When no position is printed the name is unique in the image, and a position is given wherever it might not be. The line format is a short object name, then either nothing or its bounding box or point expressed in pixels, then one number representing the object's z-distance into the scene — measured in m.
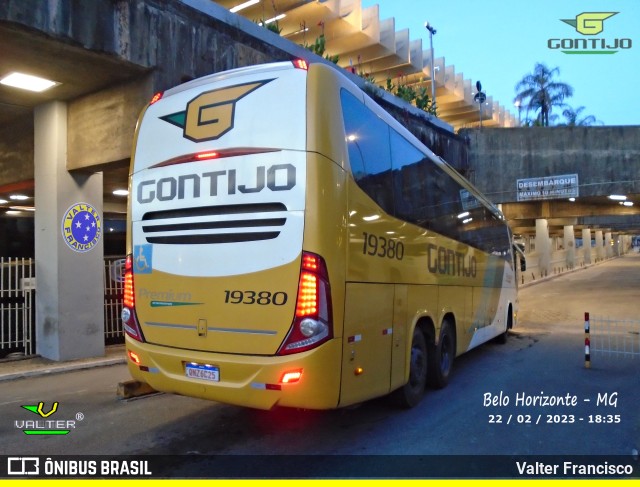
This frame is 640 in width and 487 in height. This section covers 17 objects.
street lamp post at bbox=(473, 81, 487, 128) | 28.36
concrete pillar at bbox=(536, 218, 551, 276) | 34.56
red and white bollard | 8.43
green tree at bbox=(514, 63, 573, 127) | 40.44
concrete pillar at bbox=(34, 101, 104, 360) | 9.75
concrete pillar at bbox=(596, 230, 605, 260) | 59.92
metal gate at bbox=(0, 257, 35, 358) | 10.17
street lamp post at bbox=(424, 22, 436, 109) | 28.28
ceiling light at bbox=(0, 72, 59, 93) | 8.55
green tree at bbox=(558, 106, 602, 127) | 50.47
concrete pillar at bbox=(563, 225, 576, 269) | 43.38
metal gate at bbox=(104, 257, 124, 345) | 11.74
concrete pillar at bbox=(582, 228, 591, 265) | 50.97
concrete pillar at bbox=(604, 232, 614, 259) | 66.41
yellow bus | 4.43
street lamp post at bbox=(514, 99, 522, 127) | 42.57
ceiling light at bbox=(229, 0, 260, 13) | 23.48
